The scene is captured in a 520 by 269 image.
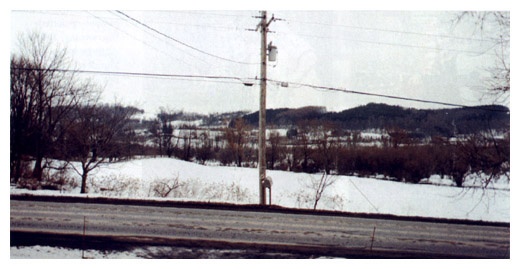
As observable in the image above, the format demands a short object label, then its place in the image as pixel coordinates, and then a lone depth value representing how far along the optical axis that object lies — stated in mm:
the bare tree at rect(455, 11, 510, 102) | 6715
